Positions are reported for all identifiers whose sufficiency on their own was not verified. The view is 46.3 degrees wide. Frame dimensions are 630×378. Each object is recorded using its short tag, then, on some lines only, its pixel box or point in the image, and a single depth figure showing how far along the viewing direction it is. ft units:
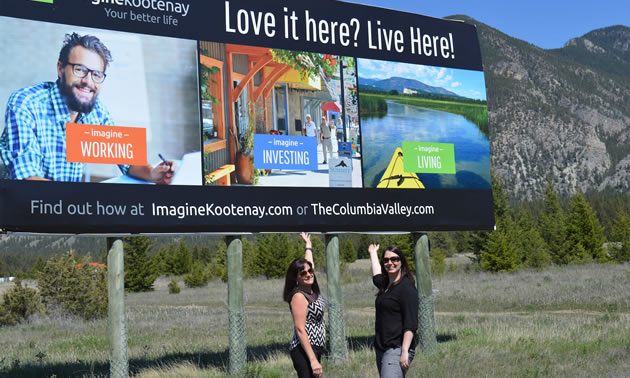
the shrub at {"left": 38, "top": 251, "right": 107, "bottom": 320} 89.56
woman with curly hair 19.94
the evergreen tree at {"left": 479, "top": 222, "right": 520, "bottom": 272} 147.23
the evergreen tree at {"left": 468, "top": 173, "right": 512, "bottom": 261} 151.53
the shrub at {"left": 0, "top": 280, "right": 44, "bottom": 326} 87.51
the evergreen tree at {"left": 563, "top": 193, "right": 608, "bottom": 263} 181.88
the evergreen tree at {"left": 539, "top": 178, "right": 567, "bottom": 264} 180.75
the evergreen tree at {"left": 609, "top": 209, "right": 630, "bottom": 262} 178.40
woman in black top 20.04
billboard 30.89
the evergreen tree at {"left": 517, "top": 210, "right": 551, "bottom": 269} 161.48
